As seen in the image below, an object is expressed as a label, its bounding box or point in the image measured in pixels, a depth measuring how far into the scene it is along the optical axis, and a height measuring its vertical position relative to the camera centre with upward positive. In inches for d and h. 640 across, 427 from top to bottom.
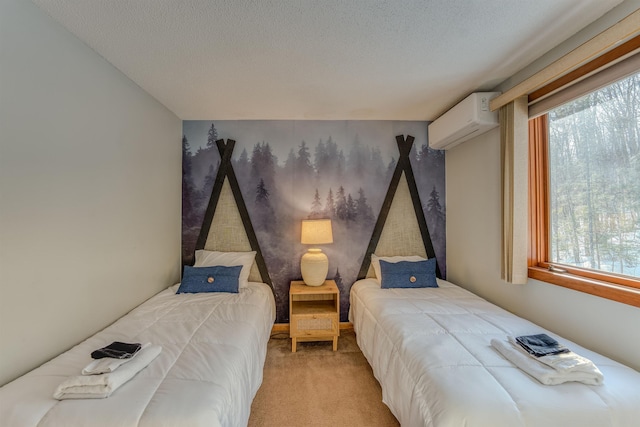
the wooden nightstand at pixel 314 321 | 103.7 -37.8
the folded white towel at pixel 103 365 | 47.2 -25.2
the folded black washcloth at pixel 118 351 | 52.0 -24.9
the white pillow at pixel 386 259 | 117.8 -17.0
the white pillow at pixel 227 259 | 113.6 -15.9
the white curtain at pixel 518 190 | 78.9 +8.5
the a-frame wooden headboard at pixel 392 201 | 124.6 +7.7
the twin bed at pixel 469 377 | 42.2 -28.6
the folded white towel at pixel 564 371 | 47.0 -26.7
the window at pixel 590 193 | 58.6 +6.4
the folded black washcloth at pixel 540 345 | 52.2 -25.2
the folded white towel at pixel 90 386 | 43.9 -26.5
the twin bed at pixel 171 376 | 40.9 -28.1
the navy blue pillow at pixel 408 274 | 107.7 -21.6
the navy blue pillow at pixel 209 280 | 100.7 -21.6
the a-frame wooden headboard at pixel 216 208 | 122.0 +4.1
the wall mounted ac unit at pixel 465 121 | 90.0 +34.8
